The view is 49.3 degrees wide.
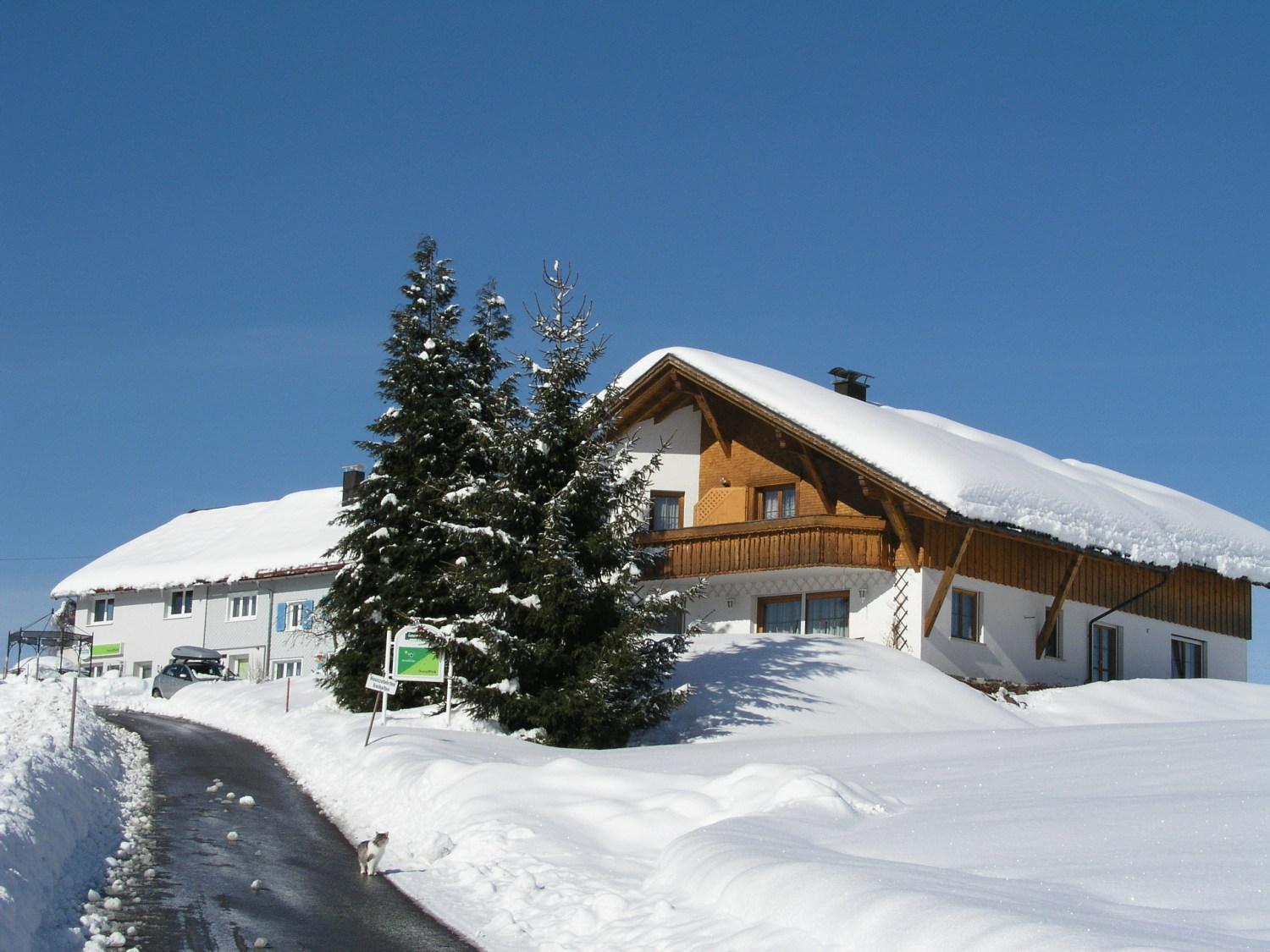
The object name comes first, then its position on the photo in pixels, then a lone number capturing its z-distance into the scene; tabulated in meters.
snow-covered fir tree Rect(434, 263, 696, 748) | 20.86
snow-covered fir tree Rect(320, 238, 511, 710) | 25.95
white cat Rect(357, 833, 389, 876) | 12.15
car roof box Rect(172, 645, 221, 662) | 47.59
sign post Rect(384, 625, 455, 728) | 22.91
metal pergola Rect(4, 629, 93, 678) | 50.09
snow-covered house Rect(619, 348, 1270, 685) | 28.16
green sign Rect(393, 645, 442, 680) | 22.98
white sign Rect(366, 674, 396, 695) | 20.19
